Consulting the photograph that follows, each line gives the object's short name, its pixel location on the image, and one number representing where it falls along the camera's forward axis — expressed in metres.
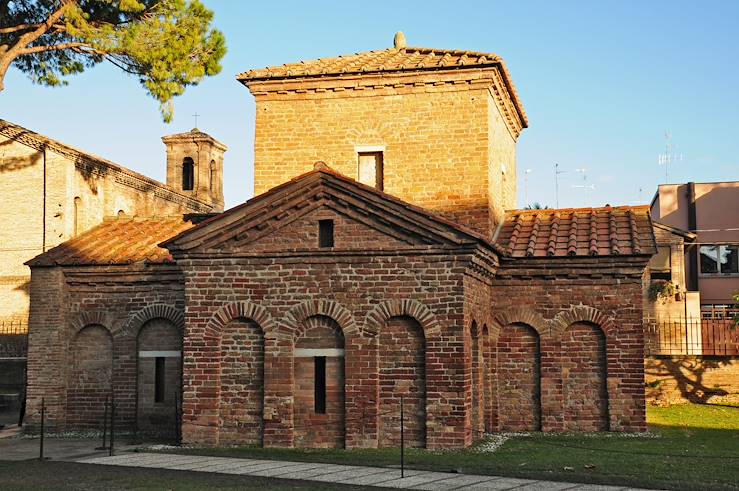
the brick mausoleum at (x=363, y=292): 15.57
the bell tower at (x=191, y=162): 42.59
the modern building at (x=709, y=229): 41.44
